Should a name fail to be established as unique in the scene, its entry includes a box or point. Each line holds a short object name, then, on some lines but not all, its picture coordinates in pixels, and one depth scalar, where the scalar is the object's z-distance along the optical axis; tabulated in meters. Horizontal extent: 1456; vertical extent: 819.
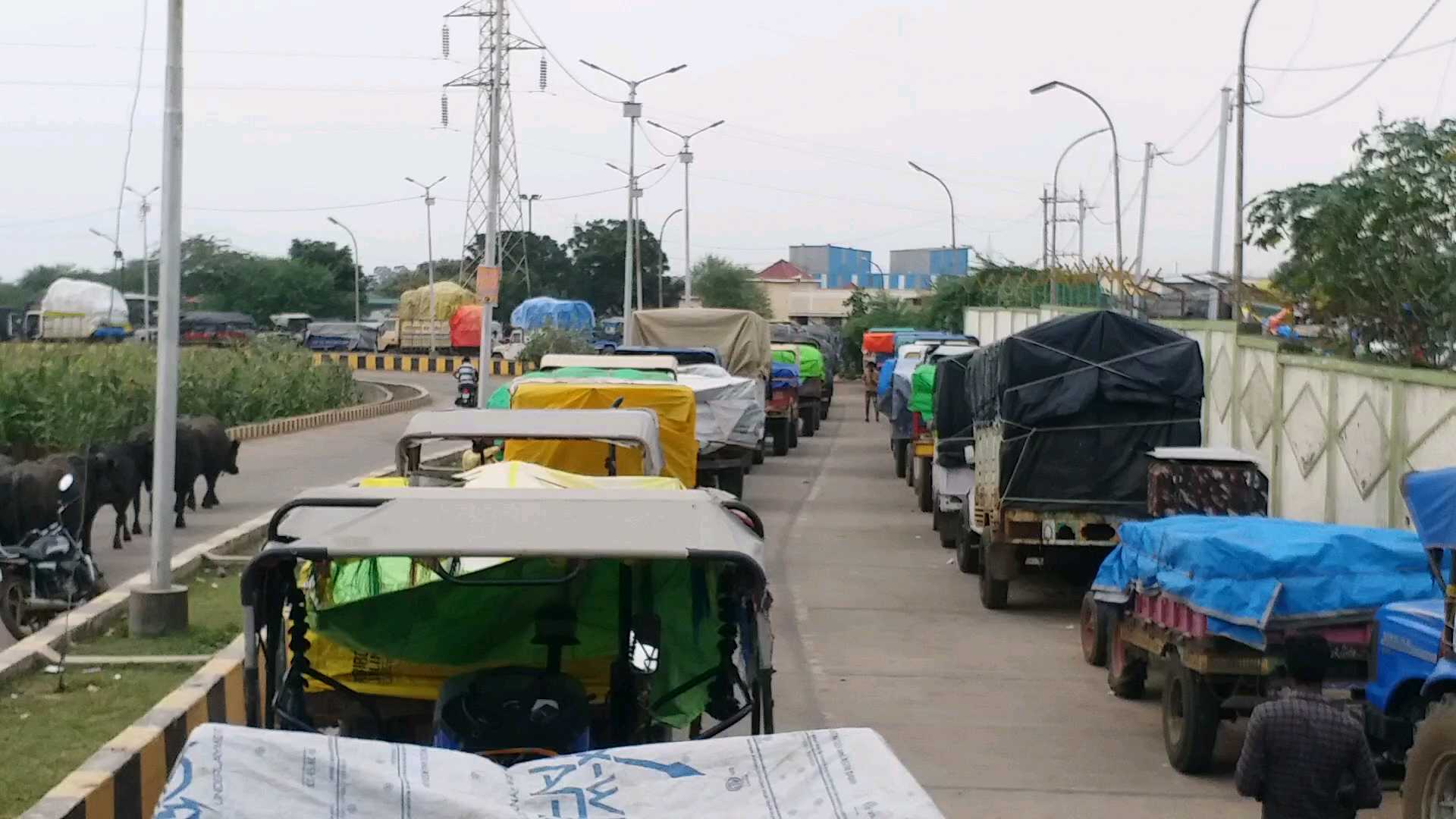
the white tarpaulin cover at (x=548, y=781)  4.01
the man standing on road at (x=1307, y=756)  6.70
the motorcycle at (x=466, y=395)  36.88
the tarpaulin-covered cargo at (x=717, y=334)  34.66
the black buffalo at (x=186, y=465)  20.56
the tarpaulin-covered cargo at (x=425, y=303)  76.81
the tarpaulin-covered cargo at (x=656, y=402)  17.69
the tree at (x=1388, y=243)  18.83
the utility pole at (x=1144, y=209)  45.23
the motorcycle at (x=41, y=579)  12.58
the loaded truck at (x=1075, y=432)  15.69
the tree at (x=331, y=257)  114.12
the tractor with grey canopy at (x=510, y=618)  5.44
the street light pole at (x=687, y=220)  58.53
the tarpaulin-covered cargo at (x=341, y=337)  76.25
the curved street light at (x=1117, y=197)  39.62
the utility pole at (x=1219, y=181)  33.97
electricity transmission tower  33.47
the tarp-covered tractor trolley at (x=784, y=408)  34.81
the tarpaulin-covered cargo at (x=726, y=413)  22.62
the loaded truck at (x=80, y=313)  66.12
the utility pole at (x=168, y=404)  11.93
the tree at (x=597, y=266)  104.00
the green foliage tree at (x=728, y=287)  98.19
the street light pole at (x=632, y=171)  44.84
